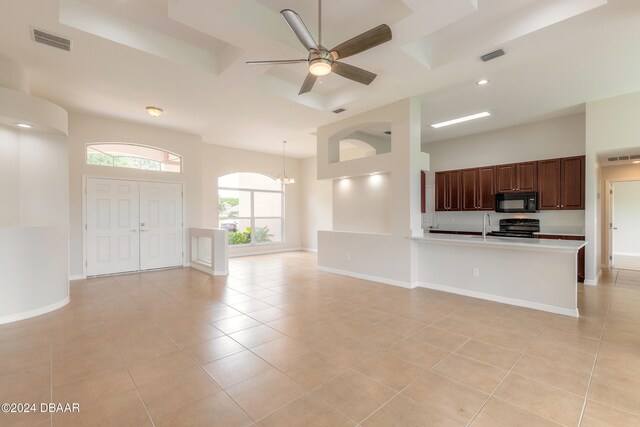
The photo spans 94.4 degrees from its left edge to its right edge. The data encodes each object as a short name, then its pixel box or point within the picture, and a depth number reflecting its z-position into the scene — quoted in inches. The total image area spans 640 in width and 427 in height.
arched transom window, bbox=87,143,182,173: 244.4
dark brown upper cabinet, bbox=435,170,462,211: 293.9
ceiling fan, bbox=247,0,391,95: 96.1
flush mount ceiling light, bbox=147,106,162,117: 213.8
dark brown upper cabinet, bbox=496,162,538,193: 246.2
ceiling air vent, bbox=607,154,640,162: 220.2
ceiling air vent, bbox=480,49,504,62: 139.7
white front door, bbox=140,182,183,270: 263.1
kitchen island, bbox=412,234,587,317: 150.9
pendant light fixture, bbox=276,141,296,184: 351.9
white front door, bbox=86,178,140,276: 239.1
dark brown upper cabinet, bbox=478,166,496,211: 269.0
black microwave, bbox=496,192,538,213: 243.1
